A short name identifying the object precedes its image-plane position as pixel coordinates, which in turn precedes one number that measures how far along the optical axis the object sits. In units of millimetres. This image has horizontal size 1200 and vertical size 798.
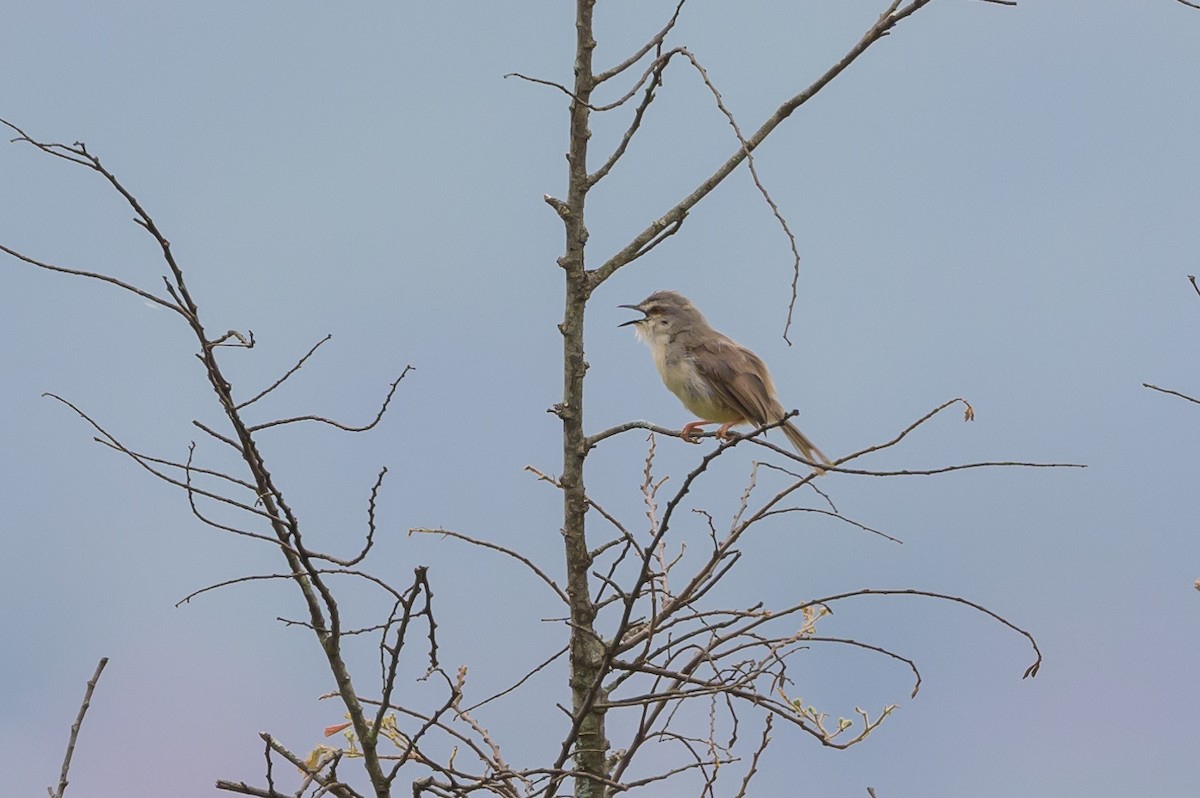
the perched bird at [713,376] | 10867
